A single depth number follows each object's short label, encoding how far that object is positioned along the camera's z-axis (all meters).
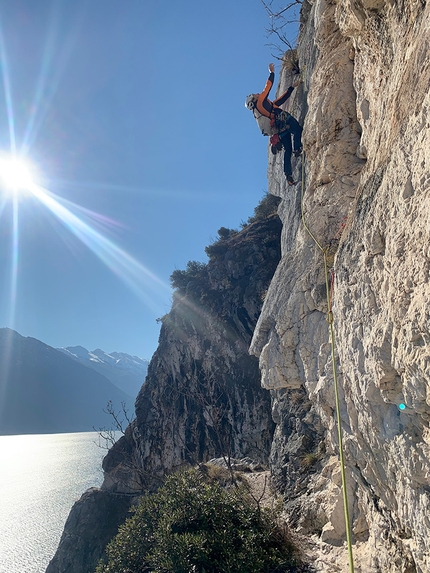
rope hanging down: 4.25
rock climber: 10.59
